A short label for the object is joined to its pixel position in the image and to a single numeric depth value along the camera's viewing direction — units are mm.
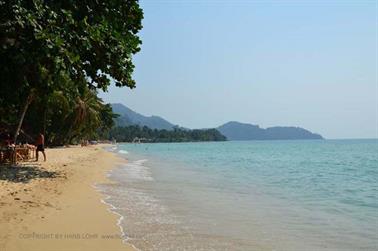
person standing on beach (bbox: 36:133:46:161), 21944
